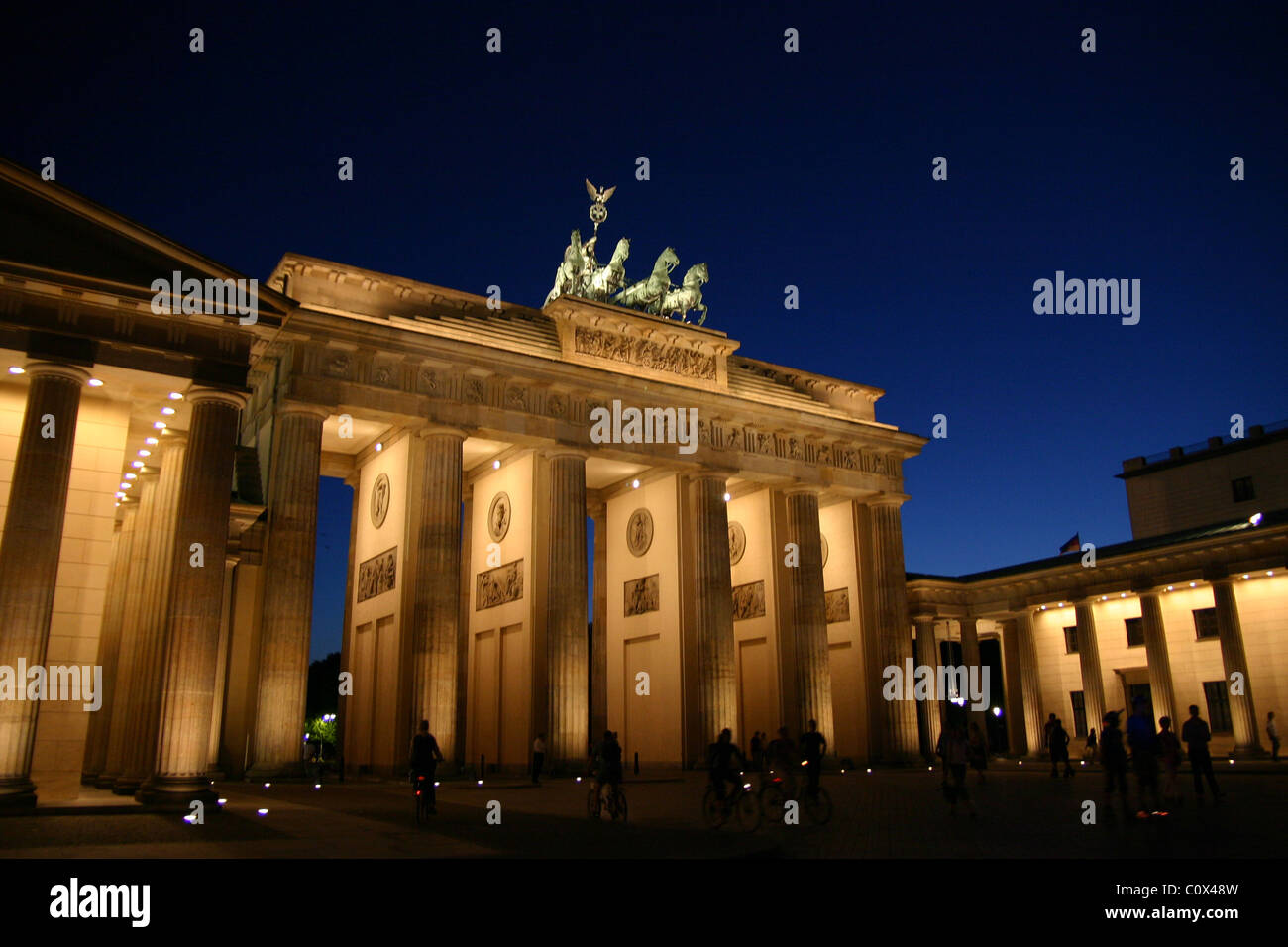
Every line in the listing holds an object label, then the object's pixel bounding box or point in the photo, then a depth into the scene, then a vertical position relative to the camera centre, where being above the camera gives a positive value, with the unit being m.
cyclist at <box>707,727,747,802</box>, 15.45 -0.71
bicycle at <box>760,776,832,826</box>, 15.72 -1.39
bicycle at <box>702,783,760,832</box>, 15.19 -1.42
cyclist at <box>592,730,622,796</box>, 16.75 -0.77
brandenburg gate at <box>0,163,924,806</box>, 17.53 +5.73
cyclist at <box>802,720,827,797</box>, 16.41 -0.66
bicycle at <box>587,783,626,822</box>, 16.55 -1.43
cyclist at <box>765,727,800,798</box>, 15.95 -0.74
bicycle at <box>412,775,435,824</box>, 15.58 -1.13
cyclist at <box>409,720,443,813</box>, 15.81 -0.59
